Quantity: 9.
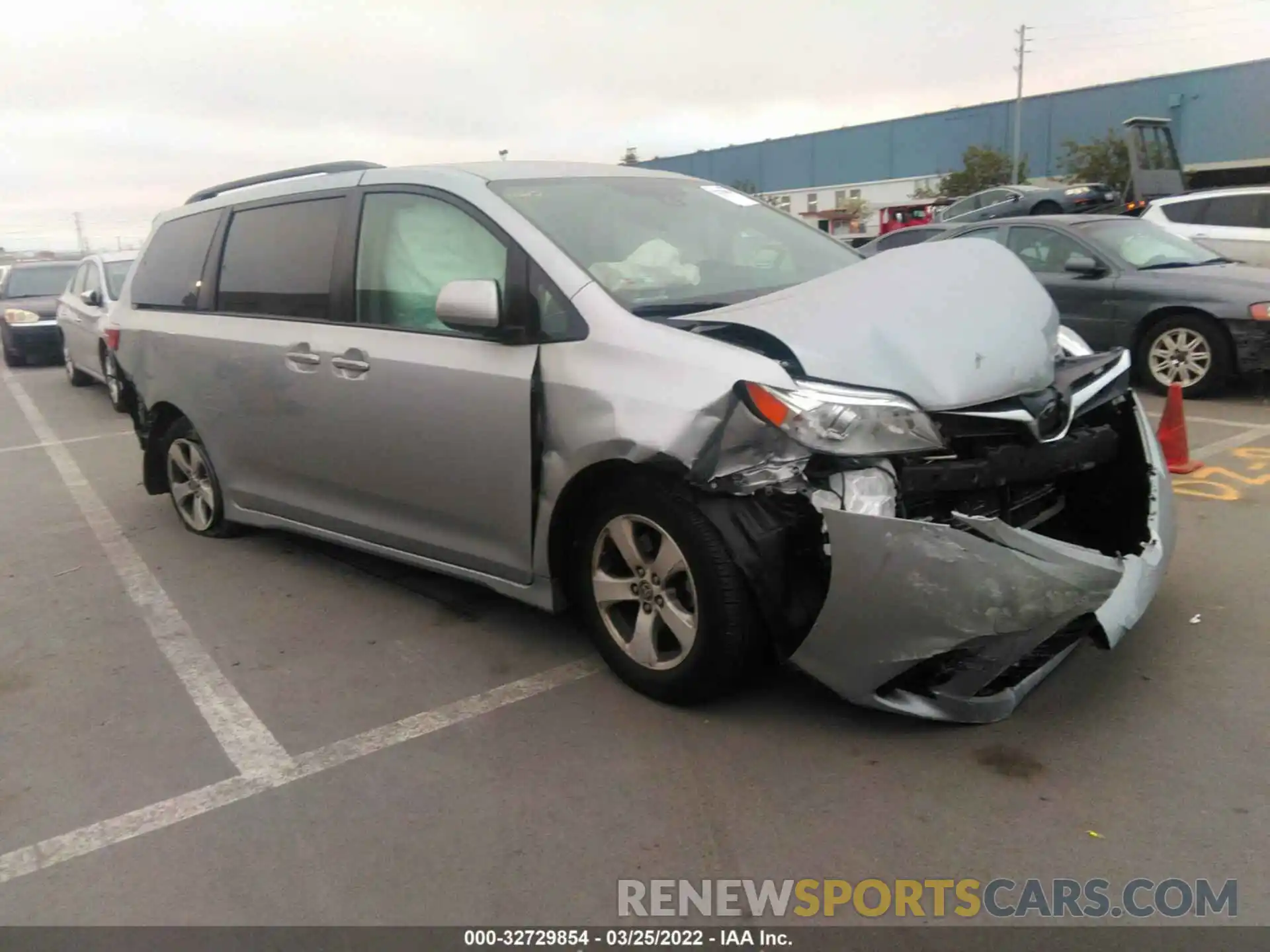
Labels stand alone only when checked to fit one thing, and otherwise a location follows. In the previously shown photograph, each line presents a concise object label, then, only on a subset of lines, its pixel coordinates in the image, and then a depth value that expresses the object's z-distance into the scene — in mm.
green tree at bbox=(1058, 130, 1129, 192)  36906
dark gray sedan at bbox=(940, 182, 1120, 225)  19094
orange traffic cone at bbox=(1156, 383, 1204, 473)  6055
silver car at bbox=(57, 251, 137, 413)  10961
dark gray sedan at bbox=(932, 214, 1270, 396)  7922
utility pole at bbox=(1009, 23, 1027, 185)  42688
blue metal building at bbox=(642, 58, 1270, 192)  40719
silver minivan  2900
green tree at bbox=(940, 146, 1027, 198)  43875
